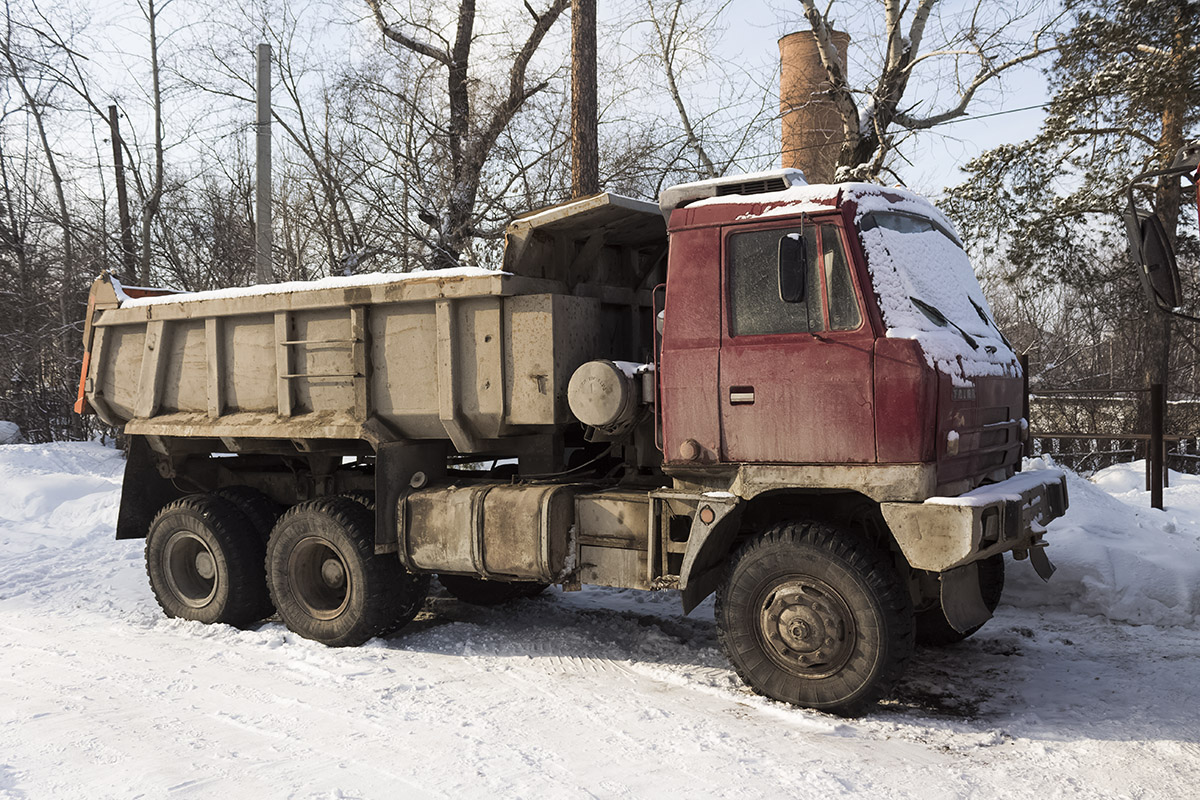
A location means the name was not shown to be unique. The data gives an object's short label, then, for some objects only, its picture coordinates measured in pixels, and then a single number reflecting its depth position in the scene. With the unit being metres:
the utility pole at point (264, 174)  13.62
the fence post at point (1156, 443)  10.21
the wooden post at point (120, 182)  23.21
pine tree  12.77
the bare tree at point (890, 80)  14.03
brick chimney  16.05
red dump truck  4.94
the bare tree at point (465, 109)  15.21
